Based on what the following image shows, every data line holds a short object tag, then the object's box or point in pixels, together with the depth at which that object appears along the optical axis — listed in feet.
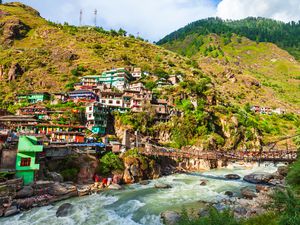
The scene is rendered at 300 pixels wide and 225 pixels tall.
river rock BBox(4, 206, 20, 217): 70.70
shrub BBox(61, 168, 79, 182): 102.37
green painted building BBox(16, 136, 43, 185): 88.07
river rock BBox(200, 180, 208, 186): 113.90
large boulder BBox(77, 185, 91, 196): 92.53
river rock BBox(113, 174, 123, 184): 108.81
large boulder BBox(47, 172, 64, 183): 96.88
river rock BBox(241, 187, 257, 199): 94.41
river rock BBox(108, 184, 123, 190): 102.90
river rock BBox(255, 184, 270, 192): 103.70
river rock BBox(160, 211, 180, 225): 67.84
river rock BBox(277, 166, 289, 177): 127.03
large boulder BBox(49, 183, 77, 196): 87.15
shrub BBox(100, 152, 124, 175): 112.68
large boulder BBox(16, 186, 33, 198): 80.24
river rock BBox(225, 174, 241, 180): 129.59
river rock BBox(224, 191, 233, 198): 97.50
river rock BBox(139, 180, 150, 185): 113.02
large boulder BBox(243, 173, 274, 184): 121.08
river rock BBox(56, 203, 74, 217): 72.25
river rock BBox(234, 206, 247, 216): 73.00
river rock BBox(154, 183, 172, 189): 106.63
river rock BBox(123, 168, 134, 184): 113.19
